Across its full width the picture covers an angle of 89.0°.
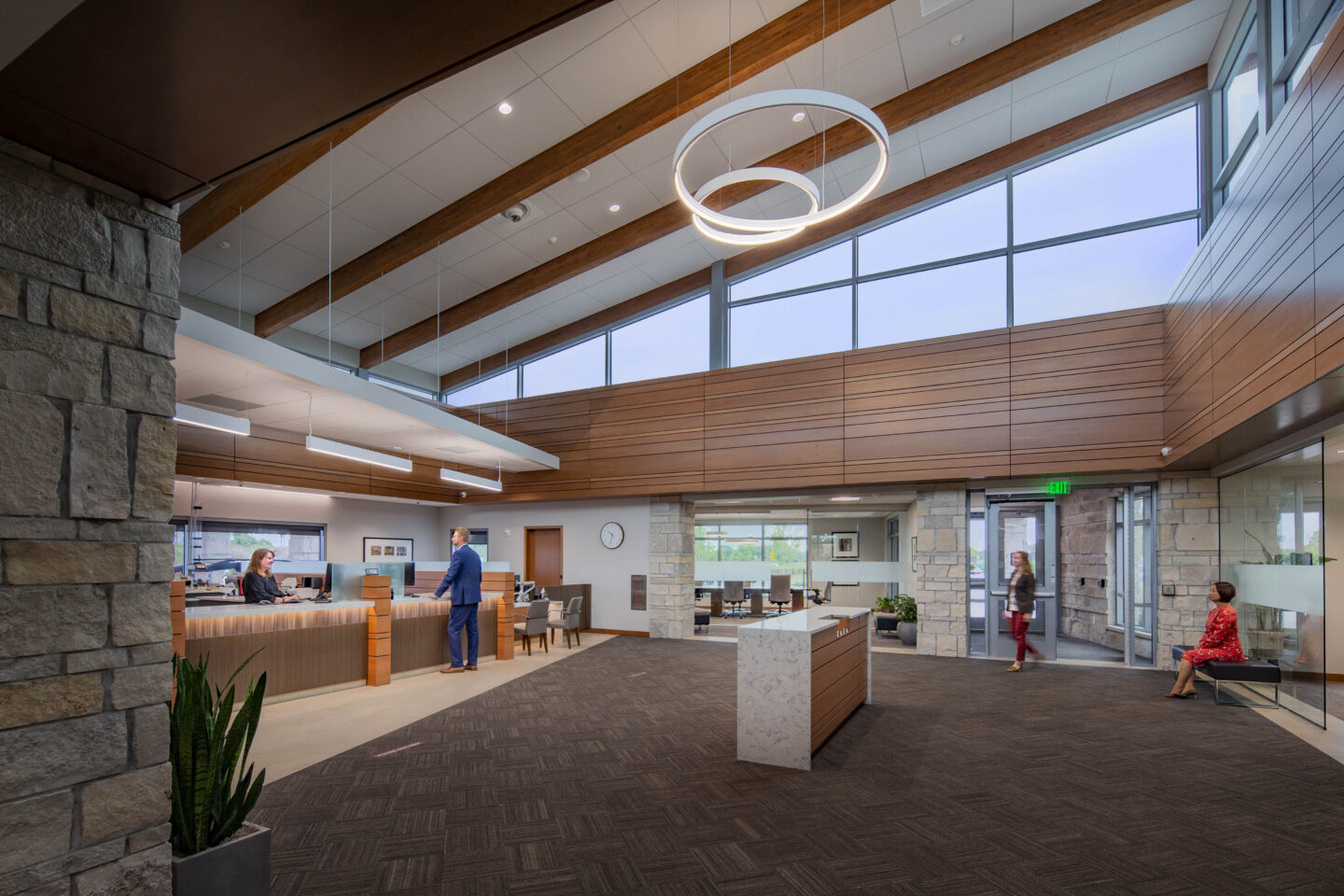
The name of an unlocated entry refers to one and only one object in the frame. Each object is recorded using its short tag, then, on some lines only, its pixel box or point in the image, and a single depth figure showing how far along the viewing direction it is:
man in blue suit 7.65
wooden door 12.05
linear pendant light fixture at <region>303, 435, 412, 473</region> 7.45
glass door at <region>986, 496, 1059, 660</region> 8.61
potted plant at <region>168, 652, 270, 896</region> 2.21
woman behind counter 6.91
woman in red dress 6.09
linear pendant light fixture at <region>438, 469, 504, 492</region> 9.59
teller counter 5.80
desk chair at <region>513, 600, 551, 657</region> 8.73
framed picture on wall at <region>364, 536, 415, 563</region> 12.30
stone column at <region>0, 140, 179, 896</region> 1.74
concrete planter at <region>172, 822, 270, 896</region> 2.13
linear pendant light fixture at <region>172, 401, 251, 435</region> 6.23
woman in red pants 7.80
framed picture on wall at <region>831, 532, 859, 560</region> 11.26
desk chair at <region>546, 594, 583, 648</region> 9.52
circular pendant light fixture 4.73
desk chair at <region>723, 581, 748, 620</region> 12.61
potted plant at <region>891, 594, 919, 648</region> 9.71
